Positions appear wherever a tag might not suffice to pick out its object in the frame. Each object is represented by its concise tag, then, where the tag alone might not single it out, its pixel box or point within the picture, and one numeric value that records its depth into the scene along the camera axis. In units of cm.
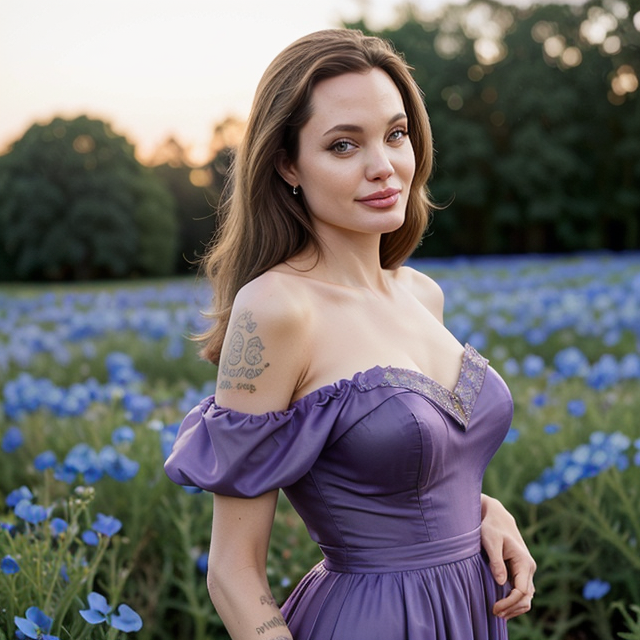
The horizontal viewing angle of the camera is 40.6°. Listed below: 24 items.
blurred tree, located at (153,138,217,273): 4338
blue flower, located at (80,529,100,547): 212
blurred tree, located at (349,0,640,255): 3369
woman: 148
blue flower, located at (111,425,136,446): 282
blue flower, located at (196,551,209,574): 265
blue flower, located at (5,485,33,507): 222
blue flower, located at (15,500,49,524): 208
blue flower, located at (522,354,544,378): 459
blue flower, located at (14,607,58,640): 168
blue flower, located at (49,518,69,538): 214
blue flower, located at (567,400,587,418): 338
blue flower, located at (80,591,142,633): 172
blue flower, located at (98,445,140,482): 259
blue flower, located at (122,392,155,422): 352
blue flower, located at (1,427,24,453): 351
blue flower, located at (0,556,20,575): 185
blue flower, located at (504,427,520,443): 284
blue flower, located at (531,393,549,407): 374
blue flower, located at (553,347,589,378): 452
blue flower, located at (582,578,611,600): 249
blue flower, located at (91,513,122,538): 207
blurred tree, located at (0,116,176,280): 3634
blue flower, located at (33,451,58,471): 269
